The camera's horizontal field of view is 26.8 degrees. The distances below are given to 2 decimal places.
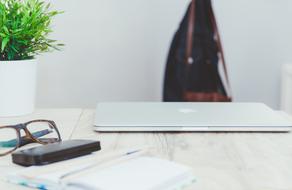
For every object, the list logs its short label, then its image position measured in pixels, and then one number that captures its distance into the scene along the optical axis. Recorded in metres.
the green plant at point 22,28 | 1.13
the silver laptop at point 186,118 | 1.03
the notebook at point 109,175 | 0.70
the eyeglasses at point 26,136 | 0.92
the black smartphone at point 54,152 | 0.79
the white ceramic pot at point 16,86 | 1.15
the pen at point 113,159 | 0.74
